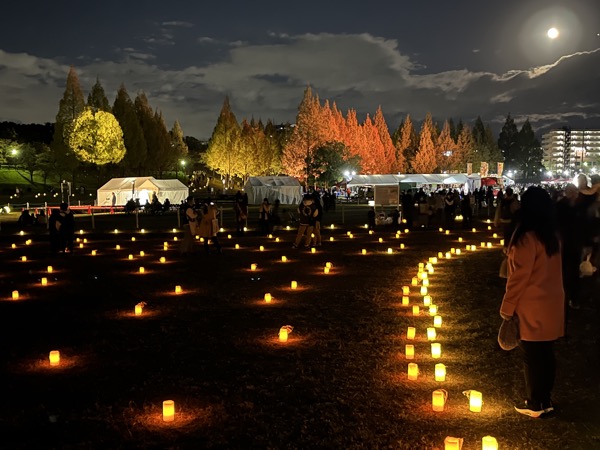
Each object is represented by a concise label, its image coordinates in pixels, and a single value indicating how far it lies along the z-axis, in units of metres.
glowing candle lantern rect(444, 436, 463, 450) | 4.15
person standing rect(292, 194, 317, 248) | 18.64
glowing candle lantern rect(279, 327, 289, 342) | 7.81
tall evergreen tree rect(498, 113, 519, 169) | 137.50
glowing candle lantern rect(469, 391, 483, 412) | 5.24
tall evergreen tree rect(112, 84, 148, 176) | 68.13
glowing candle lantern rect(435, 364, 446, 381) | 6.11
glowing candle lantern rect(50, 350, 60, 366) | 6.86
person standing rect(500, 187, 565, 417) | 4.84
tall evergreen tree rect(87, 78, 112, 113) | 62.94
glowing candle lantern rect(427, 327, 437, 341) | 7.76
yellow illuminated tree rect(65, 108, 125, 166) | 57.19
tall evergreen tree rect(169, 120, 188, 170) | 102.53
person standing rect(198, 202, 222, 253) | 17.53
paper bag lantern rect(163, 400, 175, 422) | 5.14
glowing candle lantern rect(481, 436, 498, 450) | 4.20
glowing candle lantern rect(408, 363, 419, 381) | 6.14
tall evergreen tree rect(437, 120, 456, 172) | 100.69
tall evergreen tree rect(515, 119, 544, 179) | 137.50
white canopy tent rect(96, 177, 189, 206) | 45.16
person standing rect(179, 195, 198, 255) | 17.10
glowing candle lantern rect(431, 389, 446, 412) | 5.29
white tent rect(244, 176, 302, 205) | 50.12
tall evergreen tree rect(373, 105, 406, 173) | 94.62
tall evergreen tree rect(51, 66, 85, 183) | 59.19
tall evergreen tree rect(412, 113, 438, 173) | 96.81
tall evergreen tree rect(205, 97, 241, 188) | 86.06
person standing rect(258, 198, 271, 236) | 23.84
